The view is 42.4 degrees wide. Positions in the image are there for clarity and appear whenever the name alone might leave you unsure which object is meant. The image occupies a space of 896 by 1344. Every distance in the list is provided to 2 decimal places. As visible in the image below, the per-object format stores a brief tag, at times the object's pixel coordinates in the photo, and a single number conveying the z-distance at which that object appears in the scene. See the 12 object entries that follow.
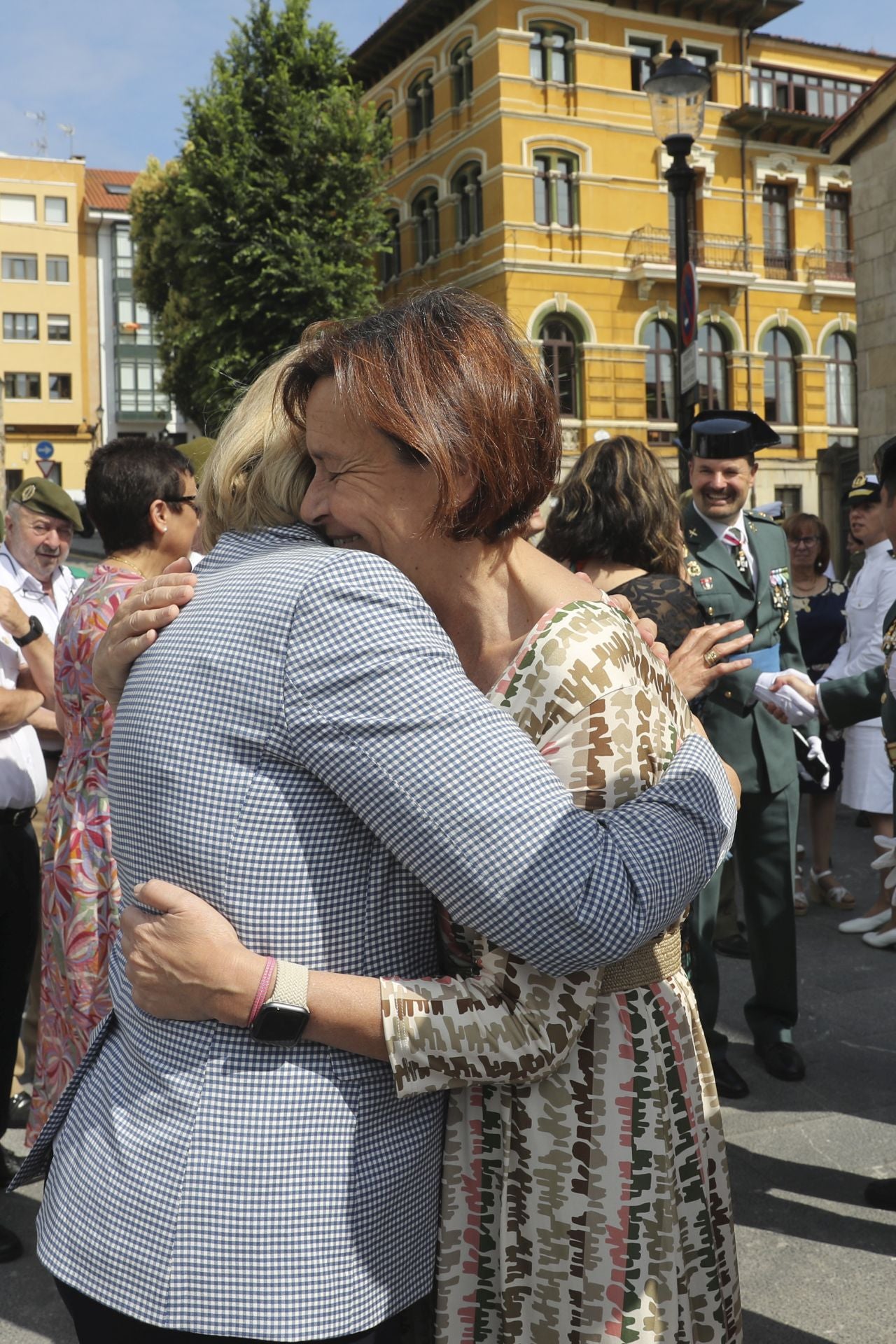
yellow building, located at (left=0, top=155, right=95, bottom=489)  55.81
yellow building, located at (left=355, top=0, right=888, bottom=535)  31.94
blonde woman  1.28
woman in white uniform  6.49
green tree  26.55
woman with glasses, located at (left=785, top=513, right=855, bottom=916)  7.45
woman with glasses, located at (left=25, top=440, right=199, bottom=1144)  3.08
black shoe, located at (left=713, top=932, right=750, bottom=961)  5.73
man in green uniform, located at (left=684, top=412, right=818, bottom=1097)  4.32
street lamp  7.90
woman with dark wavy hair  3.38
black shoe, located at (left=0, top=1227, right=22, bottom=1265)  3.23
